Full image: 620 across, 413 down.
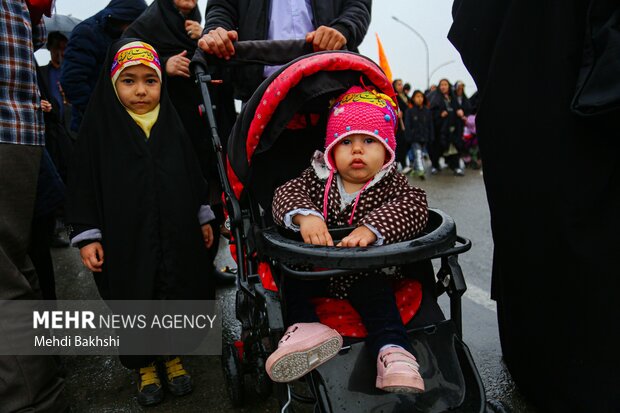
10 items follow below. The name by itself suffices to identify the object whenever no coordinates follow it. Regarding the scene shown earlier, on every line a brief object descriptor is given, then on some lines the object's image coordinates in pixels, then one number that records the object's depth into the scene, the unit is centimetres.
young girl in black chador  248
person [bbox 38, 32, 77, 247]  283
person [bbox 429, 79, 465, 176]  1151
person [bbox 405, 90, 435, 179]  1140
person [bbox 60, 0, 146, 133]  341
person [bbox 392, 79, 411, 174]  1186
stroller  159
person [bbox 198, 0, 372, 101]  270
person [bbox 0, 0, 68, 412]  211
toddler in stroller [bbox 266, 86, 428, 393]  160
